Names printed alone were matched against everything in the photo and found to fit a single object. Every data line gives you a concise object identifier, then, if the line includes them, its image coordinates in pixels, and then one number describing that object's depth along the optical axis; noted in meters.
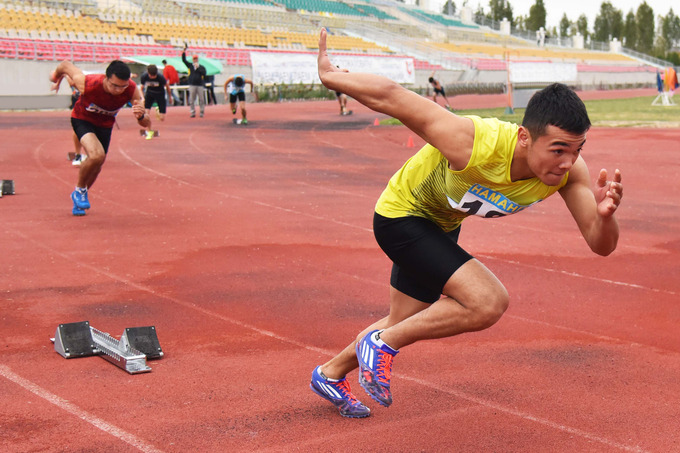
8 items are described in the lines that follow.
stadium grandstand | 31.81
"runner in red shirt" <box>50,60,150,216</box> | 10.09
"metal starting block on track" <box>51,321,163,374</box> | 5.46
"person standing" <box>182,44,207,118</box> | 26.34
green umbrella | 32.76
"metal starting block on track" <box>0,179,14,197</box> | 13.01
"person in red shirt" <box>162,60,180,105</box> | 30.24
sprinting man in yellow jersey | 3.70
